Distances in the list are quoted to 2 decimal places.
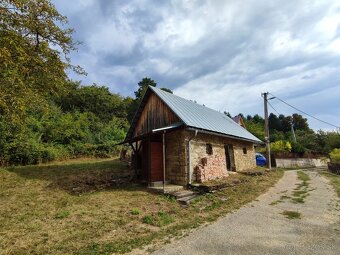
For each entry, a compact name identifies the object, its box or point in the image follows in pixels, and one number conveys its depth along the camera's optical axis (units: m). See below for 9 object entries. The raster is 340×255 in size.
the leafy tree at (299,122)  70.75
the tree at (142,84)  39.00
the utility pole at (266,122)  23.36
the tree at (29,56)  8.78
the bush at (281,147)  32.53
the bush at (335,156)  29.49
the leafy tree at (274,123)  72.11
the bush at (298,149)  33.03
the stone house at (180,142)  13.02
